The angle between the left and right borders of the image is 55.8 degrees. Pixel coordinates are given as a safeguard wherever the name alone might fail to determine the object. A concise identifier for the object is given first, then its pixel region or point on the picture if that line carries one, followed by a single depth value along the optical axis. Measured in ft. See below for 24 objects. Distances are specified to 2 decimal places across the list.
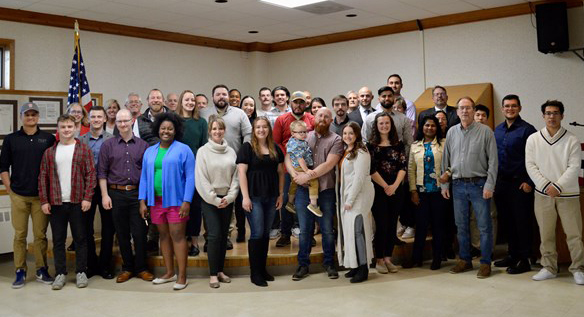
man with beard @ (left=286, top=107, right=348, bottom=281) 16.63
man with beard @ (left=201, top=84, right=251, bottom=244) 18.47
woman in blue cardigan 16.22
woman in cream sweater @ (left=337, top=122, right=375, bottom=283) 16.33
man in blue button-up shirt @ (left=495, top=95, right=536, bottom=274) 17.43
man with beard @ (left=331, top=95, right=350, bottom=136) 18.90
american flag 24.20
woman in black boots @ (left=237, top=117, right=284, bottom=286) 16.19
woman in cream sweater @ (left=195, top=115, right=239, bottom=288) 15.99
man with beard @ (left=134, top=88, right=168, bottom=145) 18.12
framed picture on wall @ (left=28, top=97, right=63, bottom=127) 24.14
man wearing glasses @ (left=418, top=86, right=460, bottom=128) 19.65
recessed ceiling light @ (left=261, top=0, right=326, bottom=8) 23.27
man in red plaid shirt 16.81
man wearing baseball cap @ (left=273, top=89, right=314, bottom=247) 18.34
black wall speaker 22.90
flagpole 24.45
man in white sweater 16.06
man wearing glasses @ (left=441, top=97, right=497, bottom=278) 16.80
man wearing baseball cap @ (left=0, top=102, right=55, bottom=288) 17.13
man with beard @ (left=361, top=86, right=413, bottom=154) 18.21
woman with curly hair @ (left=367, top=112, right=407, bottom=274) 17.06
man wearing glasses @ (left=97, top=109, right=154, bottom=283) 17.01
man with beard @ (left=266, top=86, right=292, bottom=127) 20.49
